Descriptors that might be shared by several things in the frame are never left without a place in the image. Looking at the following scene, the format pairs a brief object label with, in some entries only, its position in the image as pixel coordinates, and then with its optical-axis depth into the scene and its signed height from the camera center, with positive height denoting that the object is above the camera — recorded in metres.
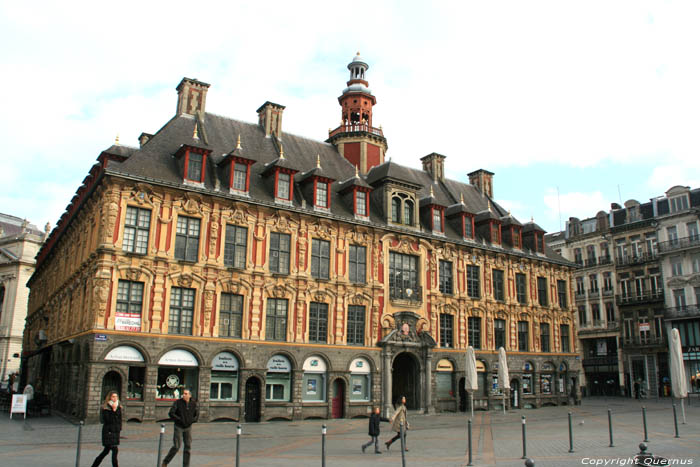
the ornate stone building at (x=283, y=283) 27.52 +4.59
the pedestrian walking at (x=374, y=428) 17.92 -1.82
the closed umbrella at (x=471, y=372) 31.28 -0.22
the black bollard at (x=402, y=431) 15.37 -1.80
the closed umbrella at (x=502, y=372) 33.73 -0.22
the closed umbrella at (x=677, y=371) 24.75 -0.07
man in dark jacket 13.76 -1.23
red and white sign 26.66 +1.95
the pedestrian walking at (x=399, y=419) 17.77 -1.55
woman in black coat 13.22 -1.38
